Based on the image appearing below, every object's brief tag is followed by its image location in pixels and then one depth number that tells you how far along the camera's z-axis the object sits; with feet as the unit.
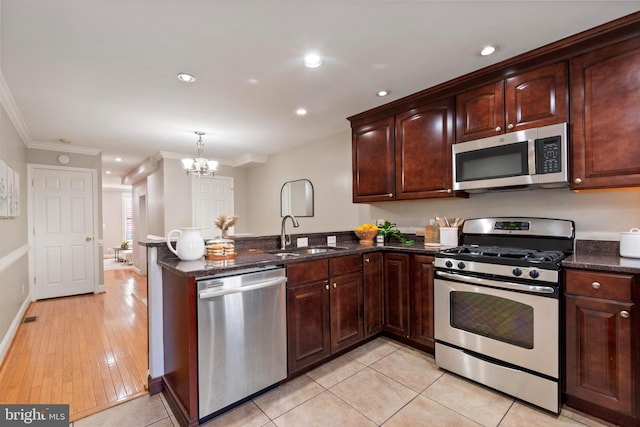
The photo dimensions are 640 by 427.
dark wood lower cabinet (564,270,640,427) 5.29
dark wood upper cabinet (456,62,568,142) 6.81
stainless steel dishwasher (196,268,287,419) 5.70
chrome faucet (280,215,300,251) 8.98
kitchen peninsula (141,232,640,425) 5.61
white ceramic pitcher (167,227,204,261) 6.72
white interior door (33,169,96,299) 14.99
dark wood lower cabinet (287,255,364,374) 7.18
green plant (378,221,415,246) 10.56
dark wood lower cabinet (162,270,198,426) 5.55
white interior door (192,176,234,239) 18.53
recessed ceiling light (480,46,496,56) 6.81
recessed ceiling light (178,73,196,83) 7.92
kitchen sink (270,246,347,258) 8.32
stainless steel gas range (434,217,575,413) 5.98
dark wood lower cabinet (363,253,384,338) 8.96
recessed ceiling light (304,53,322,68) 7.11
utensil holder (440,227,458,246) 9.05
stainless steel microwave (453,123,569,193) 6.73
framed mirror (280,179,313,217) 15.66
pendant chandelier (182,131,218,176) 13.99
